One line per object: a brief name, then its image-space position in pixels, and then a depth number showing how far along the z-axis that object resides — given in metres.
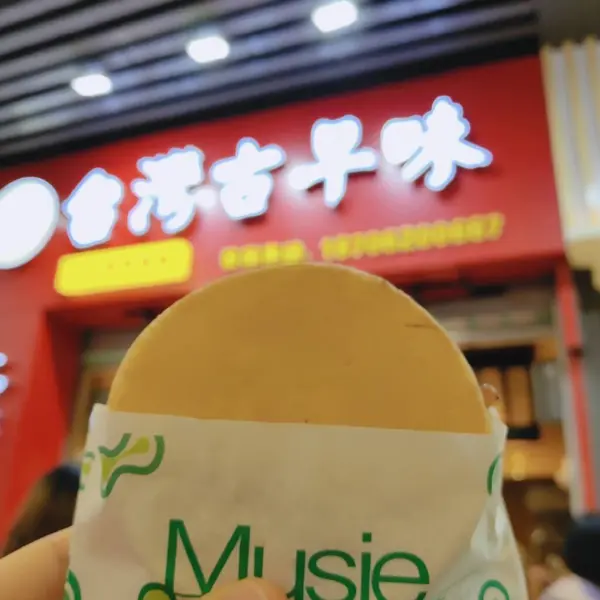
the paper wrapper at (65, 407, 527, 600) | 0.13
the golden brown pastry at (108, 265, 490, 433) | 0.14
